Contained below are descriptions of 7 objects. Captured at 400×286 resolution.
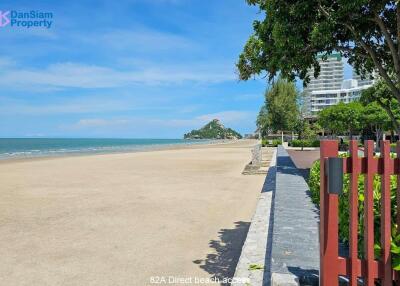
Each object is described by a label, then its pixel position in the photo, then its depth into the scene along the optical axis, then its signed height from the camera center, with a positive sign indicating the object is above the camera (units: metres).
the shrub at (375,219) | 2.49 -0.70
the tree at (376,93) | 13.48 +1.80
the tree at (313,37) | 8.34 +2.68
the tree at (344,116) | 45.66 +2.96
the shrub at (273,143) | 46.94 -0.42
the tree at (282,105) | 54.72 +5.24
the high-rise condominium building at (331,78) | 195.25 +33.07
